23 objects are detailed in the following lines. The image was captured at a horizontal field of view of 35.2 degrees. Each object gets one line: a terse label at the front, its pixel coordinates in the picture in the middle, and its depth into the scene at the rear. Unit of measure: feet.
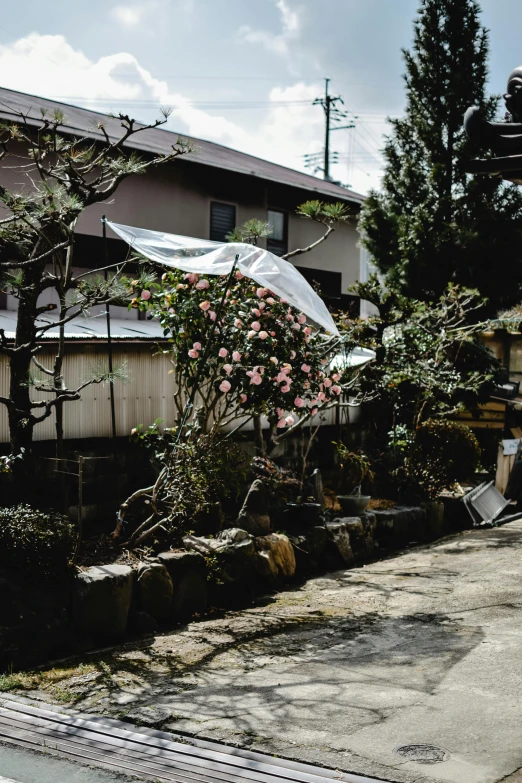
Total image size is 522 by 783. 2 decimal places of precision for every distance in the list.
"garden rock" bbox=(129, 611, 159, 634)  25.32
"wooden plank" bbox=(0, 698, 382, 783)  15.48
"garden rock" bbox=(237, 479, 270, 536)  31.22
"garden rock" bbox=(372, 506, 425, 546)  39.29
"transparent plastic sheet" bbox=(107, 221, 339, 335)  27.81
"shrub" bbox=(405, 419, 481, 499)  43.93
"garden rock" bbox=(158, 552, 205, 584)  27.02
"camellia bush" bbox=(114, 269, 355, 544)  29.07
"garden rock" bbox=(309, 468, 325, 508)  36.37
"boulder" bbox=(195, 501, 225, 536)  30.04
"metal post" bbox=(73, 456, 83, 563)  25.48
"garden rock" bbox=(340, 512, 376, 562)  36.40
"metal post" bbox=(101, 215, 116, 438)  31.19
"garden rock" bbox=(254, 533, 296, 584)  30.42
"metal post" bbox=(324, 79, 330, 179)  125.74
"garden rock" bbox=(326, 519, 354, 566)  34.83
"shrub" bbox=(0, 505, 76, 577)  23.18
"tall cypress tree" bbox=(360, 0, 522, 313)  63.62
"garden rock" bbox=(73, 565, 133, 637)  23.66
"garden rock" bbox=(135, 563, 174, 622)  25.64
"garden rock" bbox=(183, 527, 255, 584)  28.37
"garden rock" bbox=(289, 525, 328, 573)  33.04
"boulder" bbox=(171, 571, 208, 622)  26.89
